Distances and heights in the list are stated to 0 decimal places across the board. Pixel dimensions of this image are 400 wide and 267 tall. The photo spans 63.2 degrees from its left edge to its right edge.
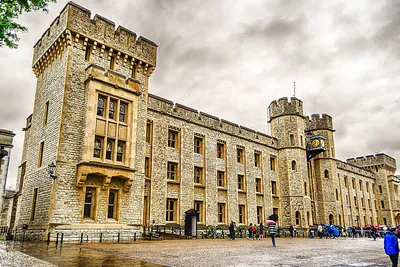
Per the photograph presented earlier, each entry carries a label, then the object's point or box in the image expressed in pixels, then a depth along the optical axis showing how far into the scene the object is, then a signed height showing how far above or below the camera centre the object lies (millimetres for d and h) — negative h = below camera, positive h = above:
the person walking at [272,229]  17675 -650
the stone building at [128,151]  17906 +4791
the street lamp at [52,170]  16469 +2337
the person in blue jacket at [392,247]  9070 -816
